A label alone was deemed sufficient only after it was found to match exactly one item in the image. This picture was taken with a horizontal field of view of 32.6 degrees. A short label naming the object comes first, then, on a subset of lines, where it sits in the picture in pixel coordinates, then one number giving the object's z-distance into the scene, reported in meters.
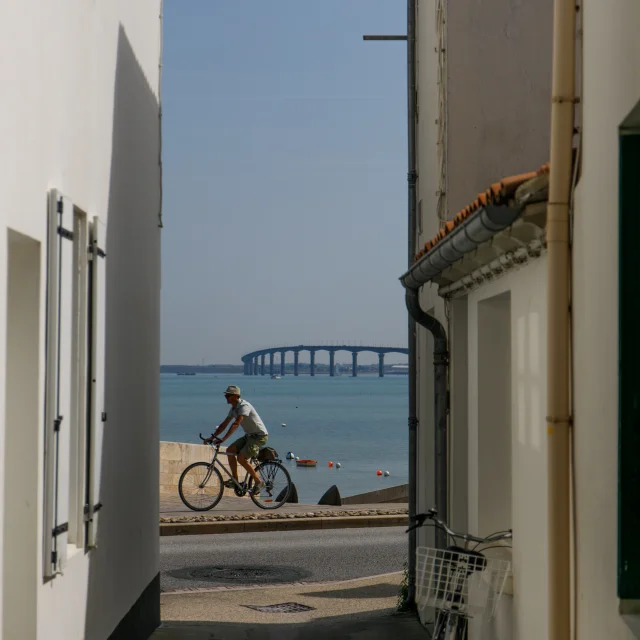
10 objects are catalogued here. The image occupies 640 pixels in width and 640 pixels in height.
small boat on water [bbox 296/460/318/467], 61.84
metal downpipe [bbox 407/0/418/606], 10.88
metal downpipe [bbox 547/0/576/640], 4.60
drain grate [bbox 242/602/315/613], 10.98
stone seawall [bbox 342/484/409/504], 23.95
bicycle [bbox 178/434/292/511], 18.11
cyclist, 17.52
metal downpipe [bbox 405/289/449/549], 8.41
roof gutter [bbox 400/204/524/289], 5.06
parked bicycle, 5.97
